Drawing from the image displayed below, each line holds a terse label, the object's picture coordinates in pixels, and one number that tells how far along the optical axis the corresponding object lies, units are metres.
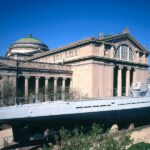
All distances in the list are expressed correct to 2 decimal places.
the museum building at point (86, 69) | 40.62
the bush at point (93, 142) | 13.36
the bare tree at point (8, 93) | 33.31
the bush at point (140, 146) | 18.79
